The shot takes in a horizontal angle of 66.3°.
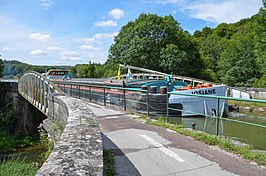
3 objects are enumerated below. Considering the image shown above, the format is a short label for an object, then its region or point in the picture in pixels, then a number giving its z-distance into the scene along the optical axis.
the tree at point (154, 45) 29.75
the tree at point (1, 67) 34.63
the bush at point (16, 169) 5.32
